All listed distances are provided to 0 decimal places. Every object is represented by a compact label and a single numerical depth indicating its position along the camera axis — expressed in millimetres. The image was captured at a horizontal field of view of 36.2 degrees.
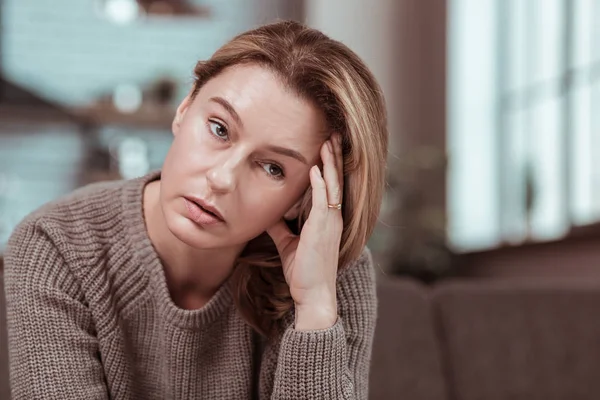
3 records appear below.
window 4473
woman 1415
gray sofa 2068
